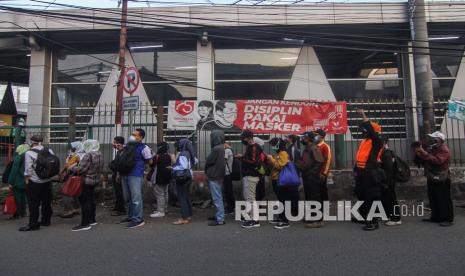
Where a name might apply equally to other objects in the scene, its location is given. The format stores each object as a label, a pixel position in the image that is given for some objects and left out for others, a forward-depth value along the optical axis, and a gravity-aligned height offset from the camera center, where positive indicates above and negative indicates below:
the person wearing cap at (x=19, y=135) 9.82 +0.85
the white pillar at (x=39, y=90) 12.84 +2.56
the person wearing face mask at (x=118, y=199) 7.76 -0.58
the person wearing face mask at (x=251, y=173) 6.59 -0.09
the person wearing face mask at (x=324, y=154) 6.65 +0.21
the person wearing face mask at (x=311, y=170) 6.42 -0.04
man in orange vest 6.02 +0.01
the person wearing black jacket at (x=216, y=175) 6.75 -0.11
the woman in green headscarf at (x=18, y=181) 7.45 -0.21
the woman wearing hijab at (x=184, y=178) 6.87 -0.16
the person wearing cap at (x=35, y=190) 6.59 -0.33
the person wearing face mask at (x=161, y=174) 7.32 -0.10
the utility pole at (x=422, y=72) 9.12 +2.18
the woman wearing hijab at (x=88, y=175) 6.64 -0.10
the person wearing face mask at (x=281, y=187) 6.50 -0.27
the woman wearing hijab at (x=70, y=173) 7.06 -0.06
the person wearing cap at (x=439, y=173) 6.40 -0.12
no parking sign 8.25 +1.82
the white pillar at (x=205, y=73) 12.70 +2.99
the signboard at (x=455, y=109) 9.17 +1.29
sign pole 9.76 +2.71
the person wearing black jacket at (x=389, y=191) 6.33 -0.38
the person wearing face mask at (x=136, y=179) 6.70 -0.17
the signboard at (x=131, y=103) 8.09 +1.33
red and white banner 9.38 +1.21
